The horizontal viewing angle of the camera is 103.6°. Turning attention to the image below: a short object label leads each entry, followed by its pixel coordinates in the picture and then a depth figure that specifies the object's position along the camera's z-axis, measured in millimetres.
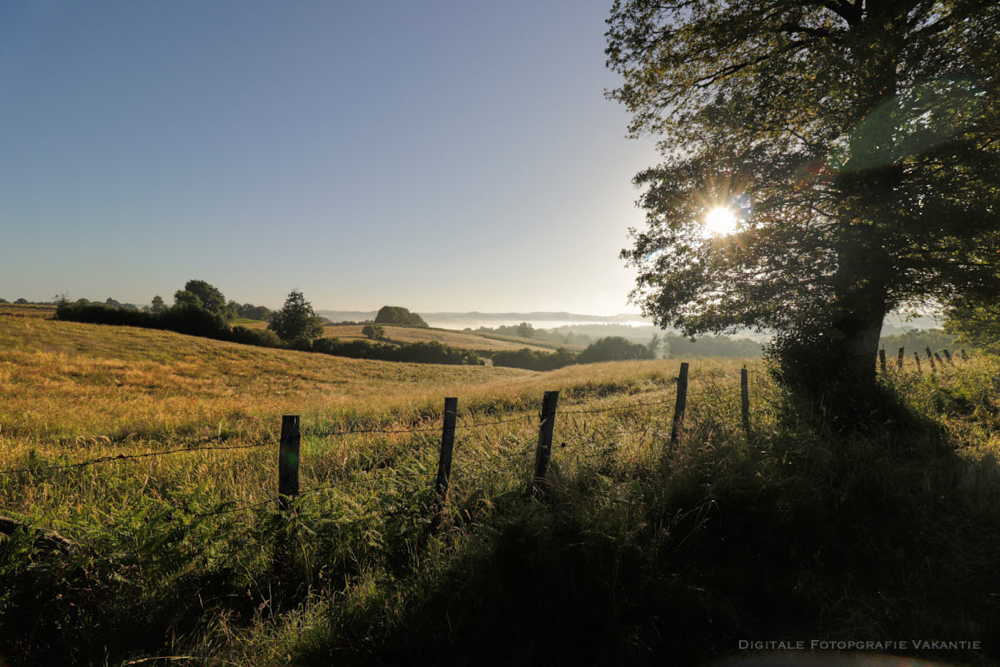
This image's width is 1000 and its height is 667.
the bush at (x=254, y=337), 52750
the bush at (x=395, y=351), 56406
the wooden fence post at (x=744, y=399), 7655
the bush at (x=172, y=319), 48844
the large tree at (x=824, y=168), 7785
